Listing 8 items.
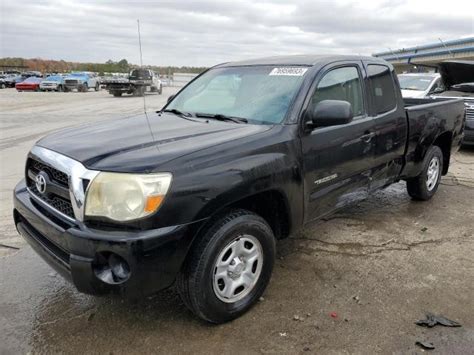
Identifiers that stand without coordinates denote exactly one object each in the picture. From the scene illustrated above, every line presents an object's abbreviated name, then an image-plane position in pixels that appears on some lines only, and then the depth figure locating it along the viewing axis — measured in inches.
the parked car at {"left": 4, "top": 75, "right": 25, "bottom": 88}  1660.3
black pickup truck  98.3
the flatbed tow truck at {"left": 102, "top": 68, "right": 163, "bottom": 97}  1056.8
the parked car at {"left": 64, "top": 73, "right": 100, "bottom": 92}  1403.8
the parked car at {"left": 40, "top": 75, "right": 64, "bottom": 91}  1395.2
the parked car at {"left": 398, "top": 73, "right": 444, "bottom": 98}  425.1
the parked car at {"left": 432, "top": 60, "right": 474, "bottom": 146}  353.8
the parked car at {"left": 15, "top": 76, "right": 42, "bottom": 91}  1396.4
